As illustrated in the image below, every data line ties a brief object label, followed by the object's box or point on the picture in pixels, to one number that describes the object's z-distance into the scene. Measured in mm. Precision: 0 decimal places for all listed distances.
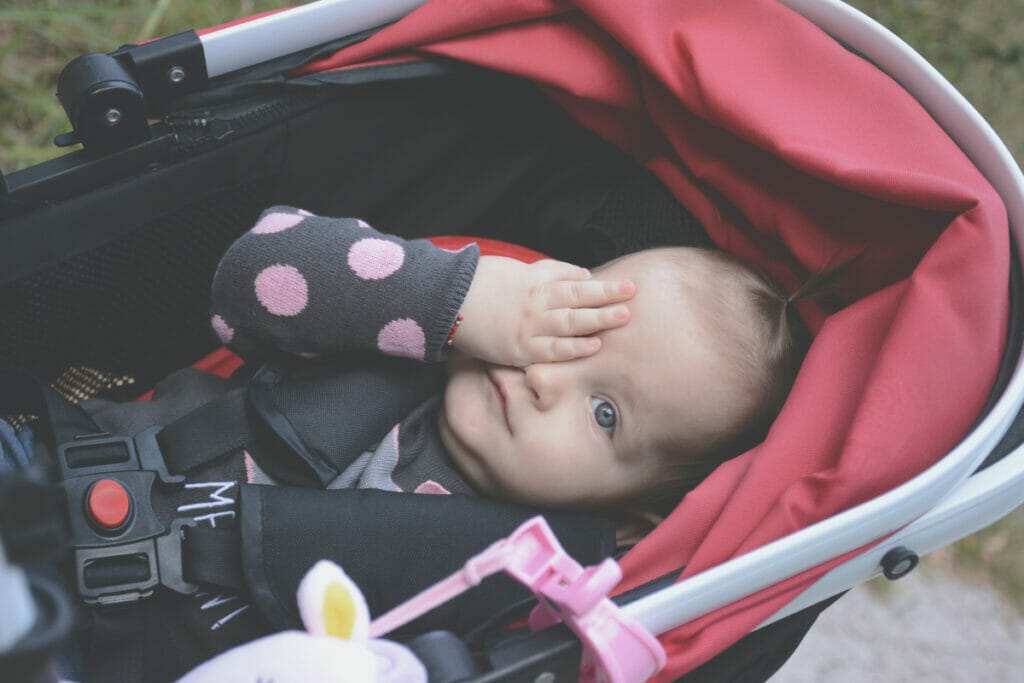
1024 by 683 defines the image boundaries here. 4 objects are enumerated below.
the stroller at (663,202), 834
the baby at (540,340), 986
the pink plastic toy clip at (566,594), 709
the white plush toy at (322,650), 661
